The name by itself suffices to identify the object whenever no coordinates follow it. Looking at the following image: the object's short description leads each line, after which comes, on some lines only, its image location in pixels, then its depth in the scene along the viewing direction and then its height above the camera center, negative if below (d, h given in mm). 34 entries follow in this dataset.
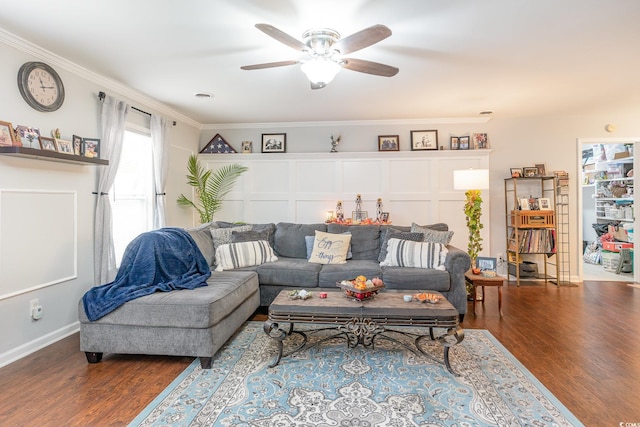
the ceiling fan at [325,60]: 2273 +1097
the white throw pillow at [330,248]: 3914 -434
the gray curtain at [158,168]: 4266 +572
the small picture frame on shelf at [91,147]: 3117 +619
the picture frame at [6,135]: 2443 +572
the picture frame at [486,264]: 3791 -601
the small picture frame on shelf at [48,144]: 2713 +568
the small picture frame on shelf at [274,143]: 5453 +1126
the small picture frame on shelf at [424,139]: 5188 +1114
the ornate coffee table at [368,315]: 2328 -735
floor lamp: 3953 +231
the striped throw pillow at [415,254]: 3561 -468
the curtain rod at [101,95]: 3391 +1188
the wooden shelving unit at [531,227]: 4824 -233
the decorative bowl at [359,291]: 2545 -611
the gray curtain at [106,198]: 3318 +146
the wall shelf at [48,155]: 2395 +455
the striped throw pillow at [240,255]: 3685 -484
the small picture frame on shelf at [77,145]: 3037 +622
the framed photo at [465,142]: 5129 +1050
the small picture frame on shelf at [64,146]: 2845 +575
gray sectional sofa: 2406 -687
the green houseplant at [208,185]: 5071 +436
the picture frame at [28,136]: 2601 +606
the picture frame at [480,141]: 5141 +1078
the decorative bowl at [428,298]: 2531 -664
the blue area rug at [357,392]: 1839 -1127
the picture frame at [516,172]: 4945 +582
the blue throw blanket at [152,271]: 2477 -509
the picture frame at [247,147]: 5504 +1070
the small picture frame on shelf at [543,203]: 4916 +115
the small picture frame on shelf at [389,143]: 5242 +1073
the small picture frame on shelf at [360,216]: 5125 -69
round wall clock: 2656 +1056
